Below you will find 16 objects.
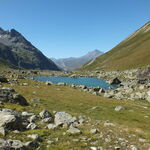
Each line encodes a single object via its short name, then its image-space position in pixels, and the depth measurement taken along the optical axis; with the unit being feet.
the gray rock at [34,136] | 34.16
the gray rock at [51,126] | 41.04
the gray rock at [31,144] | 30.95
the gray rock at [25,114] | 48.41
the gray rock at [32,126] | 40.11
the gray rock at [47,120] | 45.82
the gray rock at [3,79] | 132.53
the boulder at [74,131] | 38.86
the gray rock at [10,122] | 37.41
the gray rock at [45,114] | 49.99
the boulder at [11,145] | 28.22
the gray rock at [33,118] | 45.75
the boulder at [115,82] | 227.34
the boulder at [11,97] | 64.91
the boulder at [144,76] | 186.95
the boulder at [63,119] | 44.05
